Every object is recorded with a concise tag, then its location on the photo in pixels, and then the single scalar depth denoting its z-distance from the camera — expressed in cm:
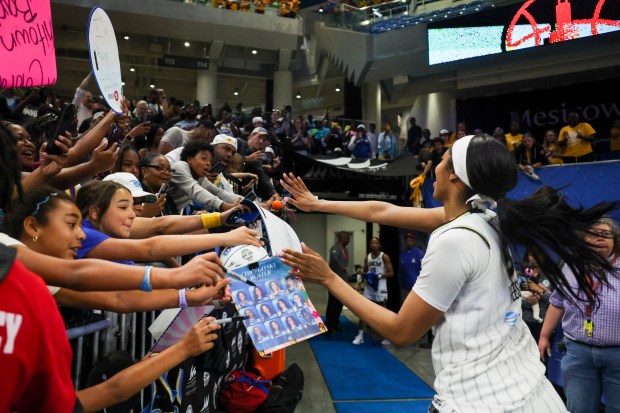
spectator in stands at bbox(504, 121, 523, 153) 1214
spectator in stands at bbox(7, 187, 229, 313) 192
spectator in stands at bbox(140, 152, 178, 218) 421
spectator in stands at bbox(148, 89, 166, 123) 1024
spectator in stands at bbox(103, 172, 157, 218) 322
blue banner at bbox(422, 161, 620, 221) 601
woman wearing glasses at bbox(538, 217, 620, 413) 336
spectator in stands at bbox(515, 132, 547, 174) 1036
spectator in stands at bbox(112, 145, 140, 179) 414
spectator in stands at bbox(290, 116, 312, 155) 1264
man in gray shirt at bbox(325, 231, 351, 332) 1028
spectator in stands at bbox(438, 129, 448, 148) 1396
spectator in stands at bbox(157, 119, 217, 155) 606
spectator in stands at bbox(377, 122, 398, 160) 1520
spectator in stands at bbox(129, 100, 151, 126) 952
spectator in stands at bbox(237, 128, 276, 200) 682
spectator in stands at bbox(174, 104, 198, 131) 882
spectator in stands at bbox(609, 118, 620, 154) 1331
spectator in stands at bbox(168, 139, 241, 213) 448
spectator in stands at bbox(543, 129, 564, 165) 1109
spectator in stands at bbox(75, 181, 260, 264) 226
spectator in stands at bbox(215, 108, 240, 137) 1053
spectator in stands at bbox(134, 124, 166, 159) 670
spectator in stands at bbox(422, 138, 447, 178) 956
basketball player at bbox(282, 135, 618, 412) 175
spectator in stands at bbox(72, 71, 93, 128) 425
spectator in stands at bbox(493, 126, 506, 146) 1175
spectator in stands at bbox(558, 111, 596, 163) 1137
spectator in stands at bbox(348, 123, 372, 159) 1354
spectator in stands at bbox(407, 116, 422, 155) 1661
